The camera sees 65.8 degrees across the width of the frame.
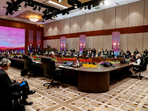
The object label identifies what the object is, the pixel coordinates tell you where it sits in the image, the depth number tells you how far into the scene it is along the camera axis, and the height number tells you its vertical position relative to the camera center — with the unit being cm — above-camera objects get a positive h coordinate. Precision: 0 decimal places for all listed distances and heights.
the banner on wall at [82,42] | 1451 +124
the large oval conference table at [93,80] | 347 -86
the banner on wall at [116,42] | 1178 +104
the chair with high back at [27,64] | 510 -58
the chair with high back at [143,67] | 502 -65
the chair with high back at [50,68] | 369 -57
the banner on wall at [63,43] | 1697 +127
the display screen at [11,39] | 1639 +184
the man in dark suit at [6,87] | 167 -55
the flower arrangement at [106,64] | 440 -47
